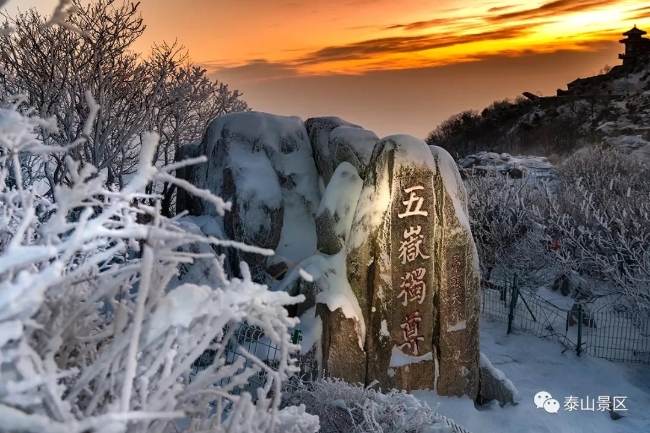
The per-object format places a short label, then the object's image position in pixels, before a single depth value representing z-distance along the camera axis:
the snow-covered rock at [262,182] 9.06
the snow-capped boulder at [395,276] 7.21
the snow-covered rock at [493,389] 7.99
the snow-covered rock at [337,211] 7.86
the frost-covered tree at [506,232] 14.90
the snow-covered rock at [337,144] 8.20
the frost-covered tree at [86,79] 11.02
